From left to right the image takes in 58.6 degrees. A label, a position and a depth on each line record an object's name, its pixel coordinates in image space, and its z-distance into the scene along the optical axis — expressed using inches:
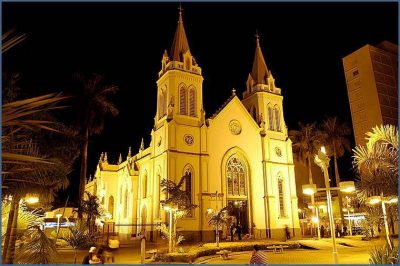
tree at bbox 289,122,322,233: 1686.6
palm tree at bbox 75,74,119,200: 1065.5
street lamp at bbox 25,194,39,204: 368.4
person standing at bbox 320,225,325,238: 1447.8
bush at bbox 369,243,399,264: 424.9
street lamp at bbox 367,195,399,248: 468.4
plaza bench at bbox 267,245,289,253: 997.8
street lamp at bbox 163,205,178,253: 863.1
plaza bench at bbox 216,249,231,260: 844.6
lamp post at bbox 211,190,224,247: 1367.4
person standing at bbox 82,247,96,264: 390.6
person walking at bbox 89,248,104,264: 387.5
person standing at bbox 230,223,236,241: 1277.1
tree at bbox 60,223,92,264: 524.7
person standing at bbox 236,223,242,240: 1322.1
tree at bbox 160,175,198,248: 901.8
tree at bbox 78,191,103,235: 1000.2
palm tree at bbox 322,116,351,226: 1670.8
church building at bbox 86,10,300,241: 1354.6
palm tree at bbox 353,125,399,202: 433.3
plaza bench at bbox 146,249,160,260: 802.4
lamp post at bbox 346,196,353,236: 1420.8
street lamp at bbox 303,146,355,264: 476.7
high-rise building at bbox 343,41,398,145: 2140.7
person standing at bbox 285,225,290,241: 1435.3
